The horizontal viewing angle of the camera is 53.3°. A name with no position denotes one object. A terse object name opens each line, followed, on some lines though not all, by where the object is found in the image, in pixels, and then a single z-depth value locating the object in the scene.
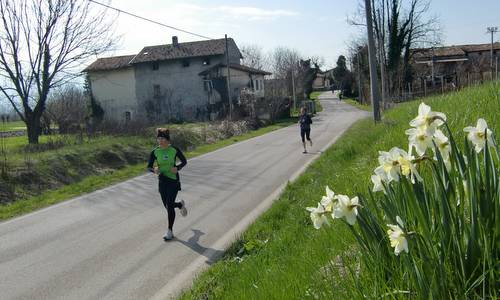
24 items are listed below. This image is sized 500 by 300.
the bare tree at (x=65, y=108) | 37.08
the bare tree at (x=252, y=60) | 83.88
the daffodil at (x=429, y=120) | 2.45
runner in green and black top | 8.22
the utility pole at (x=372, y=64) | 21.11
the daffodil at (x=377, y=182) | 2.86
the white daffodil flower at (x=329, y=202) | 2.76
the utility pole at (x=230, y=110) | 39.83
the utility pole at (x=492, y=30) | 73.97
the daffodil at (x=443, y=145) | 2.64
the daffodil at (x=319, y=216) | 2.79
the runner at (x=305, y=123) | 19.14
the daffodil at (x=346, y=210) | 2.68
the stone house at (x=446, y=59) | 60.04
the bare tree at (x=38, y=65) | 27.06
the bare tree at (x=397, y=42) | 47.31
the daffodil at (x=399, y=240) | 2.38
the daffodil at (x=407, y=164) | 2.53
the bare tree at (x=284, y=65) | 80.31
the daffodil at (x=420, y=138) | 2.47
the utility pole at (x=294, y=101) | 66.38
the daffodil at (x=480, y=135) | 2.57
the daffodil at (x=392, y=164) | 2.57
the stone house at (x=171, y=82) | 55.88
